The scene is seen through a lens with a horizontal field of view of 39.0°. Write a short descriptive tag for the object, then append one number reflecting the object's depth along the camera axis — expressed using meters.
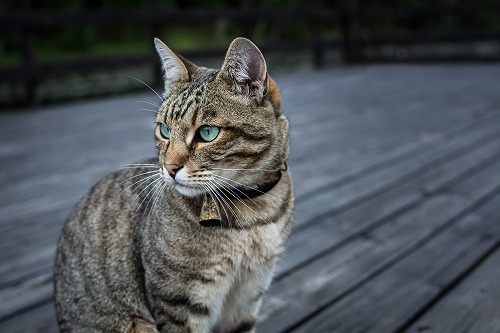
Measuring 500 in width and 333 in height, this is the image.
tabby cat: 0.58
